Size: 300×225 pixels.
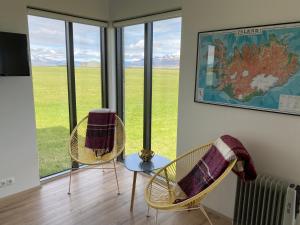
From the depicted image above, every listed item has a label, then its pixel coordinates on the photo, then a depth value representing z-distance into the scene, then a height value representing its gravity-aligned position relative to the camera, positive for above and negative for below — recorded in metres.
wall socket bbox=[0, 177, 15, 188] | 2.56 -1.18
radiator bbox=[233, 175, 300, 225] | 1.71 -0.98
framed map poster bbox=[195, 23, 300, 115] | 1.77 +0.05
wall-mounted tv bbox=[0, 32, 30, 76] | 2.29 +0.14
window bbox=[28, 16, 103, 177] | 2.79 -0.11
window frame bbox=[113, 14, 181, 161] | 2.82 +0.11
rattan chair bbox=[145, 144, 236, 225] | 1.74 -0.98
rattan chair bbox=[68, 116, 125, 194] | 2.78 -0.91
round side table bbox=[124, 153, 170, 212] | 2.34 -0.92
